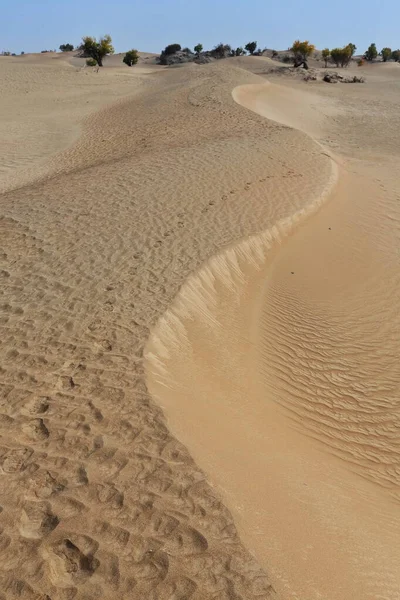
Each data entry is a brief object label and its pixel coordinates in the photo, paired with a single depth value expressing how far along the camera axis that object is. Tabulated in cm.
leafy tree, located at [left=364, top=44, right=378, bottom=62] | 5874
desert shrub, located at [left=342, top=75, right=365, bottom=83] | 3578
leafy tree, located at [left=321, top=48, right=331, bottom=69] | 5019
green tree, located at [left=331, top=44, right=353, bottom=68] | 4828
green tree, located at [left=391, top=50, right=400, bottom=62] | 6042
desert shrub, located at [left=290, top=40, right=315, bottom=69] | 4384
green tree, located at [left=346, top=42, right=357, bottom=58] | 4822
